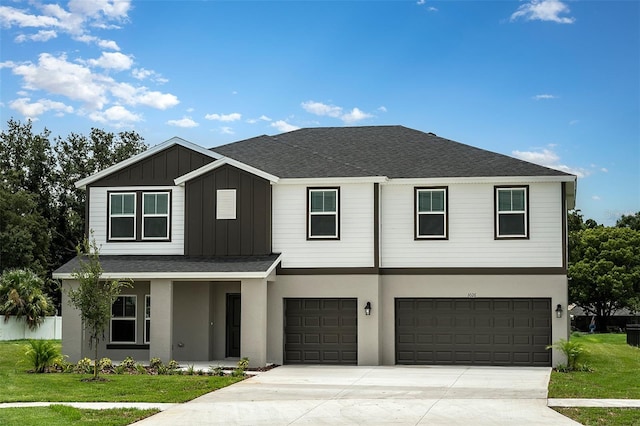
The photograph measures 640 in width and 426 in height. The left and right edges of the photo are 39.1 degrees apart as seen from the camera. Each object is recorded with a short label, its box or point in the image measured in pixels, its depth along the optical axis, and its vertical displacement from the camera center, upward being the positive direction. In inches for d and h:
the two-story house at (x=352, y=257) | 1016.2 +3.7
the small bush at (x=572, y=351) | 948.0 -96.2
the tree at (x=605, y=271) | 2374.5 -29.5
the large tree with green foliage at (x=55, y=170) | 2209.6 +226.4
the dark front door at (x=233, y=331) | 1074.7 -84.3
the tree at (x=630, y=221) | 2942.9 +127.1
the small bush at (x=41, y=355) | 909.2 -95.7
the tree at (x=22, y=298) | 1555.1 -65.9
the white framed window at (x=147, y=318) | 1079.6 -69.7
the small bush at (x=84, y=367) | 913.9 -109.6
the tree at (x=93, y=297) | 861.8 -35.4
